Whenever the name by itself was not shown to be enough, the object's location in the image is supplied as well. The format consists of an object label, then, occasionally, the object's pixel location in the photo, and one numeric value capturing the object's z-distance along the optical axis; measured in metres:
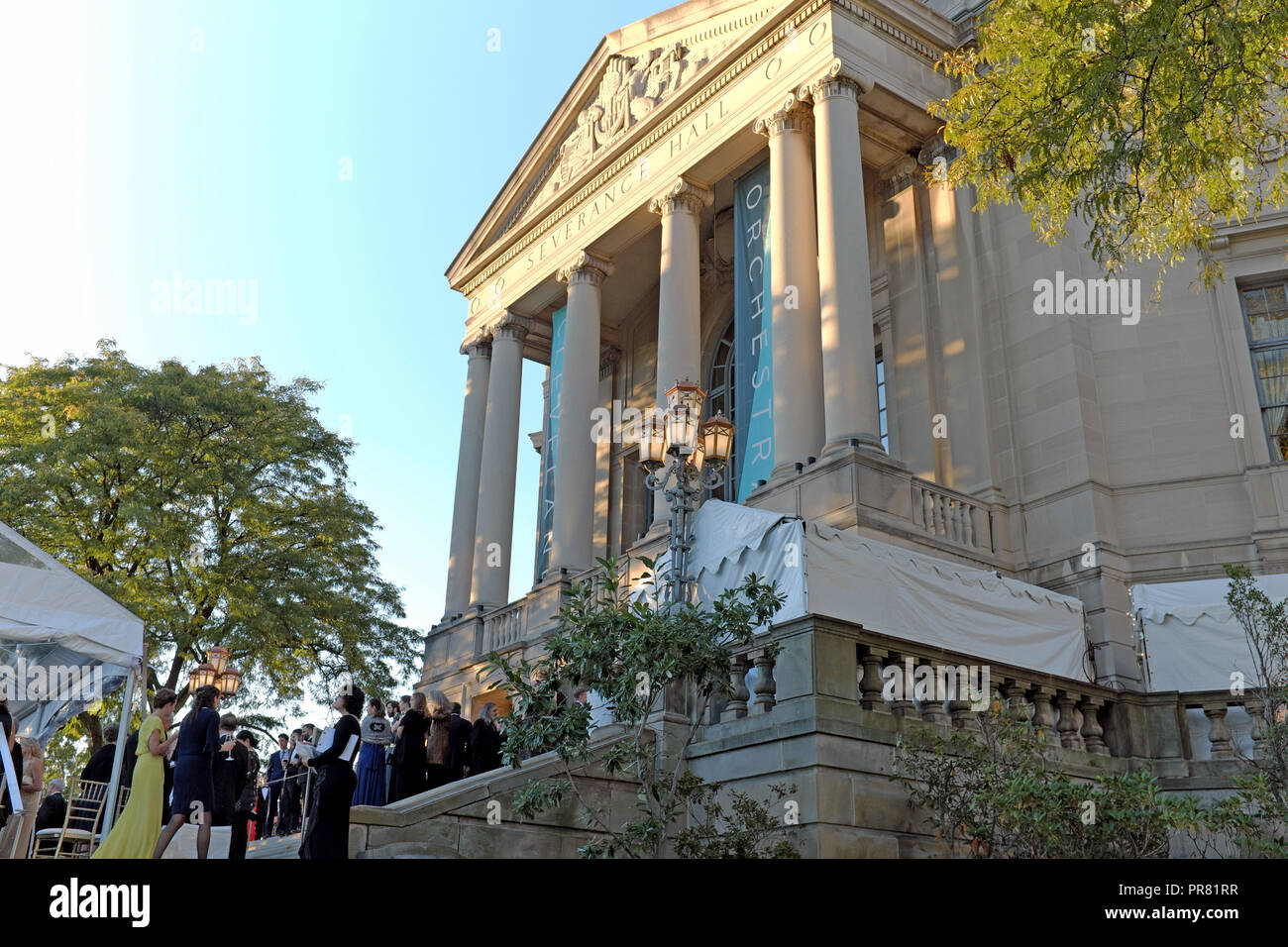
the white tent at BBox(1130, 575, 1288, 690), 15.14
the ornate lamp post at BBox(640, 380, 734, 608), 12.34
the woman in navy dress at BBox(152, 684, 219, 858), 10.58
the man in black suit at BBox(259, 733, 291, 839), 16.87
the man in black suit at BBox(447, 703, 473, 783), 14.36
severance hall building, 12.52
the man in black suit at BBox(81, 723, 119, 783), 13.01
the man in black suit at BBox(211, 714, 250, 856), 12.26
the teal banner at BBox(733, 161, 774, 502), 20.02
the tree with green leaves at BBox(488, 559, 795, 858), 10.20
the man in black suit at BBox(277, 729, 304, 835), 15.55
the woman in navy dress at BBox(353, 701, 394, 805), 13.99
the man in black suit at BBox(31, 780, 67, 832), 12.38
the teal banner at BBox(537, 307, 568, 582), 25.95
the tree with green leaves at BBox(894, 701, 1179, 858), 9.45
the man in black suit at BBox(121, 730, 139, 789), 13.87
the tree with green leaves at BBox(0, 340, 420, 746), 24.73
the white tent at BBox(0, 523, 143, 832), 11.50
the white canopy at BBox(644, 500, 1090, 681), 13.65
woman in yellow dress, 10.57
